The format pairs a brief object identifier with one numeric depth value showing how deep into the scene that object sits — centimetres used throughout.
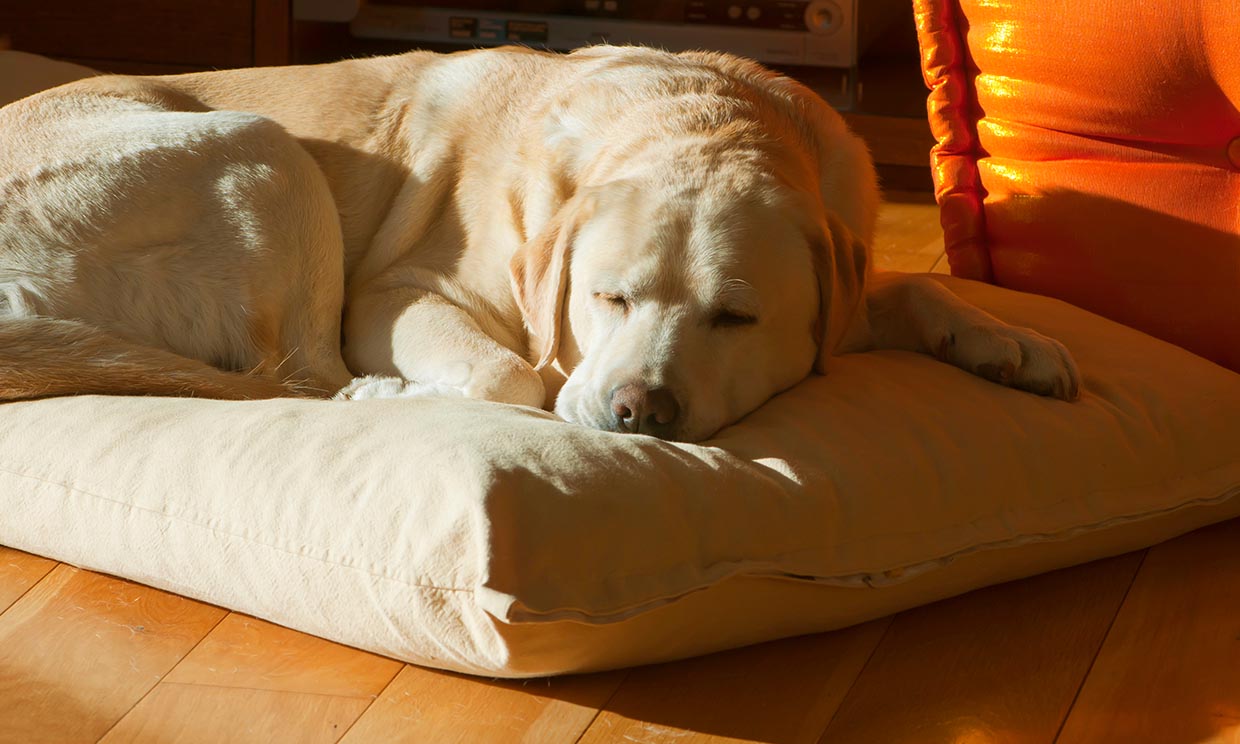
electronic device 485
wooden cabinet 510
